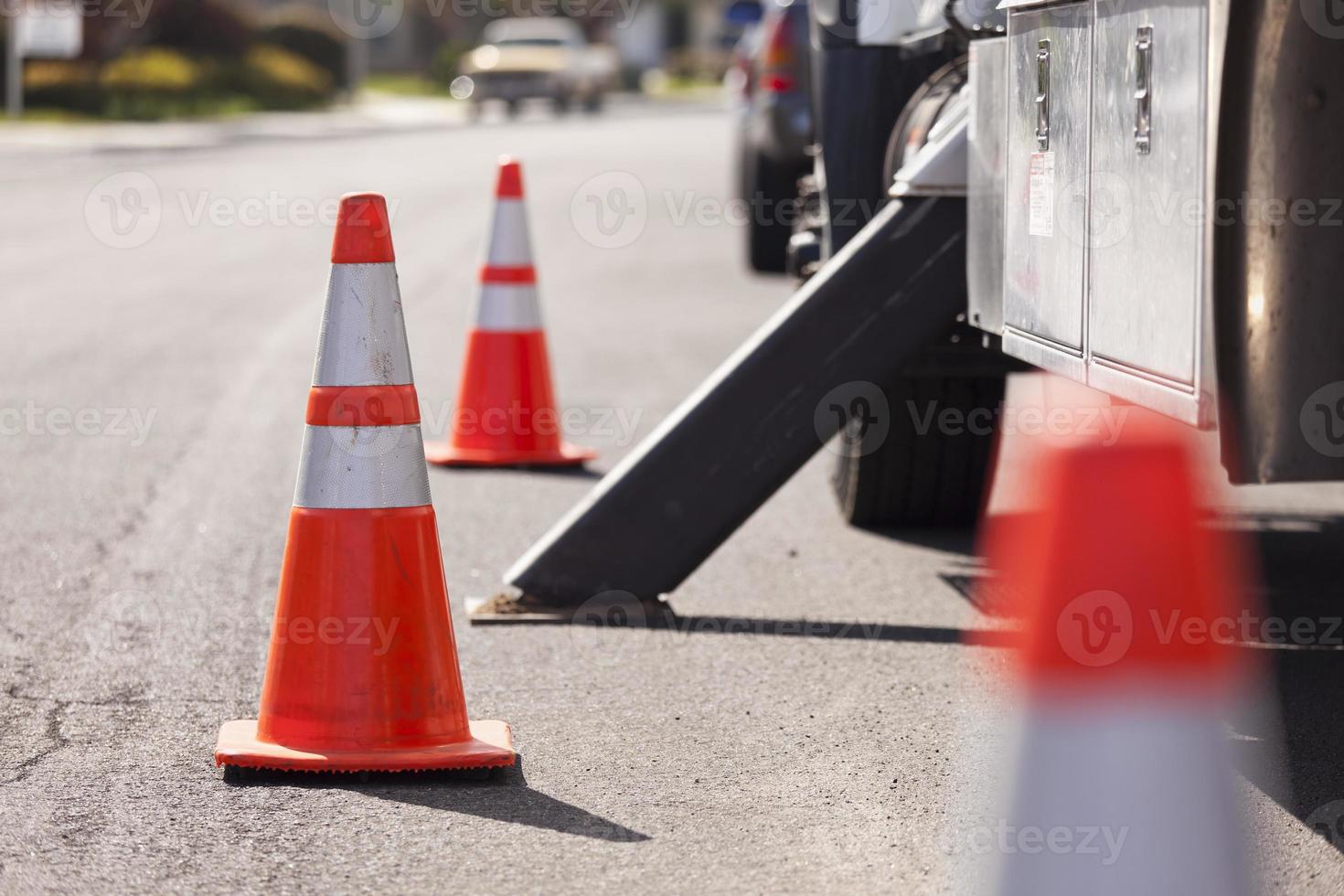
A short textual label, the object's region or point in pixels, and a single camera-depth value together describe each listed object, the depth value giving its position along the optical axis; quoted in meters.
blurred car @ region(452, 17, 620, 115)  95.12
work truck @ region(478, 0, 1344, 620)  6.78
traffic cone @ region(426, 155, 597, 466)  15.23
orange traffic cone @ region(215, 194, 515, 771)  8.02
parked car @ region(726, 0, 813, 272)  24.73
